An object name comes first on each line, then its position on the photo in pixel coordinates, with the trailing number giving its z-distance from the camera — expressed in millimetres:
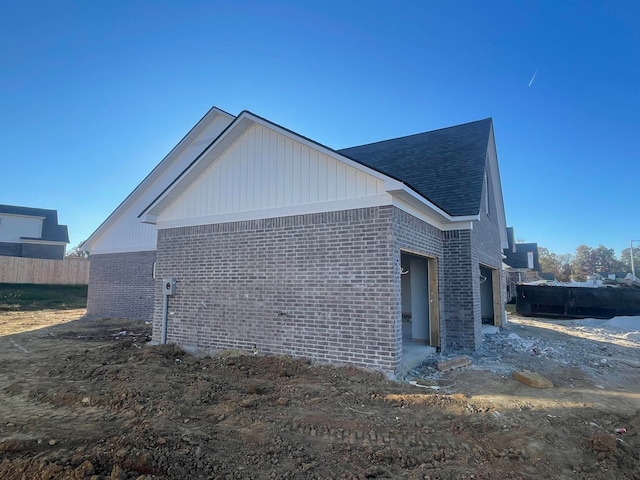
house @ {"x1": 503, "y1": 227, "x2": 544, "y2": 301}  26955
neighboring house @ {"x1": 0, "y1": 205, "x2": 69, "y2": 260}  31453
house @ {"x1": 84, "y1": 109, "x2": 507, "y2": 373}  6688
